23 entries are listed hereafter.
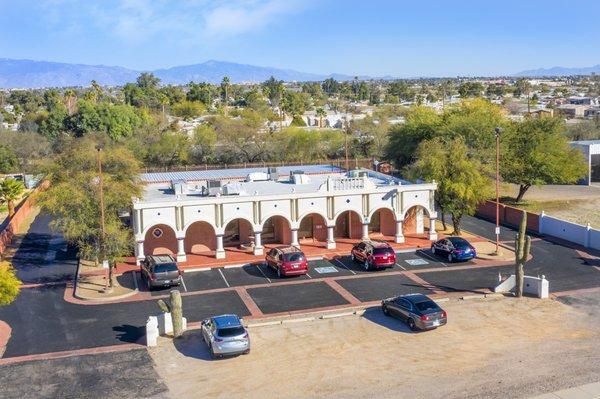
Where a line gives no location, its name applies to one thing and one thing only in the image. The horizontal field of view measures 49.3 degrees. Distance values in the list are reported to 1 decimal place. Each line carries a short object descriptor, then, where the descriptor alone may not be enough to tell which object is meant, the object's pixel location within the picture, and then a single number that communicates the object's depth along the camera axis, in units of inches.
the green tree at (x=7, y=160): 2903.5
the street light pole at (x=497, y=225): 1467.8
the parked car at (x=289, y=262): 1306.6
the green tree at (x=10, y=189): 1974.7
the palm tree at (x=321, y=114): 4498.0
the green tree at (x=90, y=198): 1273.4
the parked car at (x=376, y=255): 1350.9
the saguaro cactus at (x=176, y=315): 979.9
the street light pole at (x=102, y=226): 1257.3
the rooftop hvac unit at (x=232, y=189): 1496.1
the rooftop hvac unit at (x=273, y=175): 1731.1
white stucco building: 1445.6
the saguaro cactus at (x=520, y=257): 1160.2
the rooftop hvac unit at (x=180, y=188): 1522.6
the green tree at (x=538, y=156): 2092.8
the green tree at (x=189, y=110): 4783.5
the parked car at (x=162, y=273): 1229.7
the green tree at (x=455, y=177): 1577.3
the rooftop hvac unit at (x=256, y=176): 1724.9
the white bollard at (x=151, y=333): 955.3
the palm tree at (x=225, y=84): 7087.6
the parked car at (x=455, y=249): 1417.3
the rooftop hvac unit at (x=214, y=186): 1499.8
